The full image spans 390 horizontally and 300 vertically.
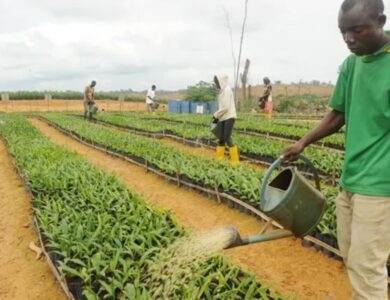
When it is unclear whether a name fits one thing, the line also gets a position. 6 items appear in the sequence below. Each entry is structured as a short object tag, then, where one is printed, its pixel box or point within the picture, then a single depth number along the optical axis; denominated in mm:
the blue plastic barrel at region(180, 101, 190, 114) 28281
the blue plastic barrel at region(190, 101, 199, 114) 27953
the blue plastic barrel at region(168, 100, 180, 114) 29036
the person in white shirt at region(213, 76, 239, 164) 8211
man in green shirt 2285
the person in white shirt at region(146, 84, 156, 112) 21736
